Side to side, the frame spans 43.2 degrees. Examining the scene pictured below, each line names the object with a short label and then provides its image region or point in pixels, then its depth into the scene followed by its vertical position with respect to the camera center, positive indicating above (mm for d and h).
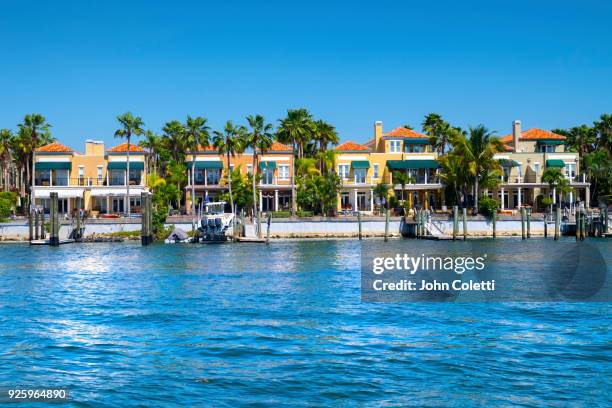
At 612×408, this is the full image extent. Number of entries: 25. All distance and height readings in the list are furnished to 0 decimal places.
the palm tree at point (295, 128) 81438 +8732
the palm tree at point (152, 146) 87812 +7548
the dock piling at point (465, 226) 67000 -1452
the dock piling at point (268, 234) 63256 -1914
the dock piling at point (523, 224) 68331 -1342
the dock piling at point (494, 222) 70338 -1186
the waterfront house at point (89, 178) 79188 +3504
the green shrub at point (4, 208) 71250 +398
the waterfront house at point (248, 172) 80875 +3873
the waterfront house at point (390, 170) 82125 +4273
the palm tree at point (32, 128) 82188 +9132
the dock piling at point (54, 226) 62031 -1142
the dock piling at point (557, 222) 66469 -1148
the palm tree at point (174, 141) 85975 +8067
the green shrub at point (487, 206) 73312 +305
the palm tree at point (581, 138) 90562 +8336
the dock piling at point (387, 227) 67256 -1508
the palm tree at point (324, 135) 85919 +8466
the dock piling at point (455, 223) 66606 -1190
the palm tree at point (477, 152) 76000 +5704
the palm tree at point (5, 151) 82062 +6574
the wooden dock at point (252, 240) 64375 -2449
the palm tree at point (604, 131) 89938 +9137
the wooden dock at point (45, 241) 63150 -2451
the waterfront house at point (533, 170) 82688 +4273
